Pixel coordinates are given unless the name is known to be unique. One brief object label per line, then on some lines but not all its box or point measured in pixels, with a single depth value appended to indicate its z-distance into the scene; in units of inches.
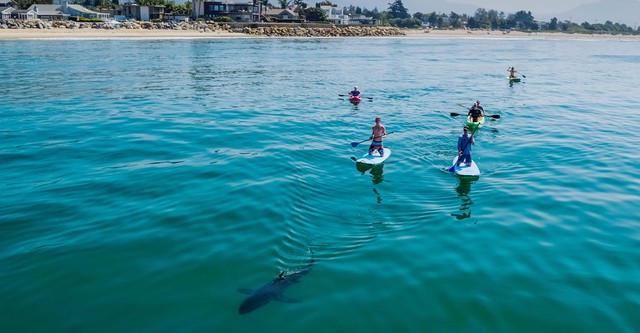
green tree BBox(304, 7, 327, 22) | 5999.0
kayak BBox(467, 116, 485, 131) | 969.6
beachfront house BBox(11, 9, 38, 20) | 4210.1
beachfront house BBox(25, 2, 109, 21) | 4429.1
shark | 402.3
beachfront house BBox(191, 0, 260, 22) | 5403.5
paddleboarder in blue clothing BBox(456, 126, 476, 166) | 740.0
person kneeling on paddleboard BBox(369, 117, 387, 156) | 804.6
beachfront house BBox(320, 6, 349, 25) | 6678.2
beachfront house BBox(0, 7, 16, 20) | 4126.5
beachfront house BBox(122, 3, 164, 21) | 5004.9
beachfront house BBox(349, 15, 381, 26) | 7037.4
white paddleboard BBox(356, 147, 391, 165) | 796.6
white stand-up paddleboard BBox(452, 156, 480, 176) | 741.3
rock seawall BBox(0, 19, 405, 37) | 3666.3
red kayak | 1386.6
